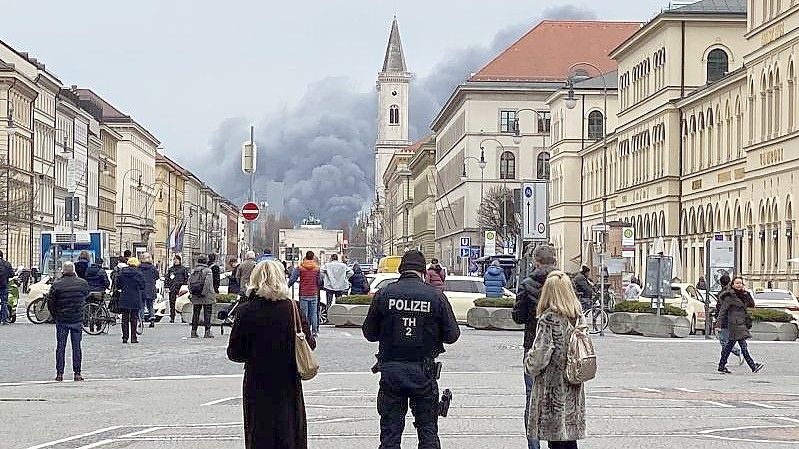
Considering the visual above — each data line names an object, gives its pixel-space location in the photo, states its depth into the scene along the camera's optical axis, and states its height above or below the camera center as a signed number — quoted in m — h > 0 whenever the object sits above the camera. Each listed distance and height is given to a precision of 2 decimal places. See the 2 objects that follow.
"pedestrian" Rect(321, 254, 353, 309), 42.25 -0.41
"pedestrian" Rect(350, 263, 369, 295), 48.66 -0.68
